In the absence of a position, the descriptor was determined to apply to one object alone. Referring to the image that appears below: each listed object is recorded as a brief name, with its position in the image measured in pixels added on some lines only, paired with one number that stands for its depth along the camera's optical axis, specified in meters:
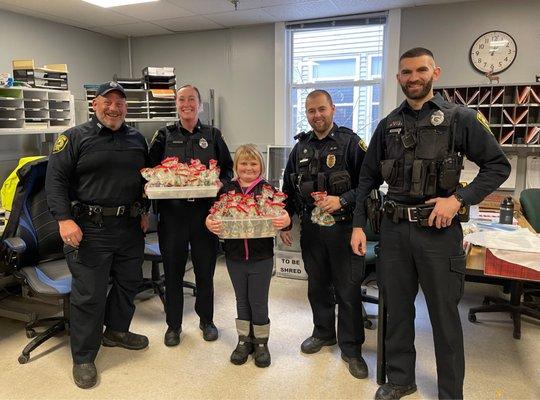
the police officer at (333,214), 2.30
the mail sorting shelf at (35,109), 3.59
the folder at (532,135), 3.63
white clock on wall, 3.95
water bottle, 2.87
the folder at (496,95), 3.73
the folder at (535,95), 3.61
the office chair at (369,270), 2.96
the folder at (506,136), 3.71
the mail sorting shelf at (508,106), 3.65
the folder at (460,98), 3.82
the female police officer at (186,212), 2.50
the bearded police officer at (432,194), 1.83
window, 4.58
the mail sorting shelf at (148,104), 4.63
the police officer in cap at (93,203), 2.26
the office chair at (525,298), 2.90
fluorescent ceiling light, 3.74
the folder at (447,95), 3.71
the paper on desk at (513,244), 1.97
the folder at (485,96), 3.75
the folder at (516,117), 3.67
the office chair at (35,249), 2.54
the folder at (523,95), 3.64
